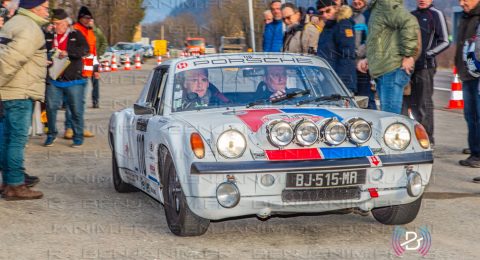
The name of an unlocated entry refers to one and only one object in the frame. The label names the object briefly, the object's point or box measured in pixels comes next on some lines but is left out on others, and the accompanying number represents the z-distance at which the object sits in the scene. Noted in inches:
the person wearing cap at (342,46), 374.6
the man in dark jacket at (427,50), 379.9
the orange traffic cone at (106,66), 1476.1
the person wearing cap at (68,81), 445.7
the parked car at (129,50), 1981.1
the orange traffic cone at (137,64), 1736.0
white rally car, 213.3
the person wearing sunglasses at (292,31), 441.4
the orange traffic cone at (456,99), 631.2
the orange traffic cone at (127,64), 1632.6
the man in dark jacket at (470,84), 363.3
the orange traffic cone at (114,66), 1526.8
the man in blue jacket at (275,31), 497.0
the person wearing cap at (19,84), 289.3
